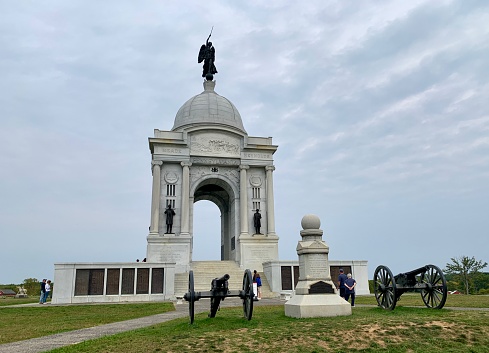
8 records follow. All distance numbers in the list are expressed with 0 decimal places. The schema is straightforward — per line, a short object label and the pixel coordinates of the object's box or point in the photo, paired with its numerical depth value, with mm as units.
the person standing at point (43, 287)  27125
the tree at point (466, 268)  40719
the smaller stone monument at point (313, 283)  13148
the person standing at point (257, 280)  23630
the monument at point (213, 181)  35969
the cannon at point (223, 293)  11852
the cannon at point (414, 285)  14109
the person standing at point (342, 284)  18281
